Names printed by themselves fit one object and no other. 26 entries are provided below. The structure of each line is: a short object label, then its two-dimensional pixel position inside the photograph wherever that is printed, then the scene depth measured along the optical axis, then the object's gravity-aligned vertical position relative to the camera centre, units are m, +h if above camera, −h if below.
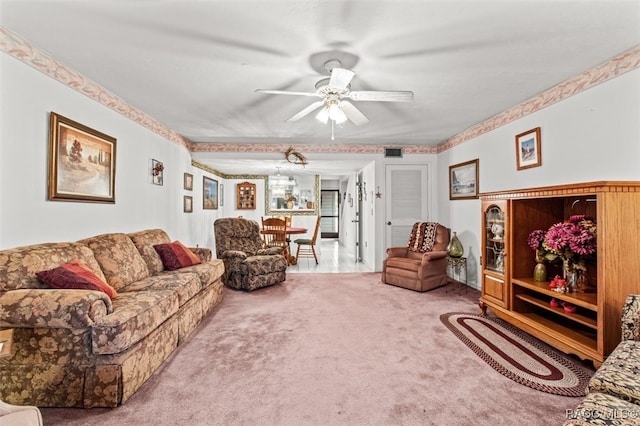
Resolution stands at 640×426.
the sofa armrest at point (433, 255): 4.13 -0.56
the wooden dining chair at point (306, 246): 6.37 -0.81
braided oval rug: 1.97 -1.11
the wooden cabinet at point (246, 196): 8.06 +0.57
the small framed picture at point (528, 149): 3.18 +0.76
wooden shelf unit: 1.99 -0.42
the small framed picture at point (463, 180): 4.37 +0.57
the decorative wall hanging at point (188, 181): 5.07 +0.62
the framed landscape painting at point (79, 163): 2.40 +0.50
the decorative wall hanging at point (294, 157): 5.21 +1.10
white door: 5.43 +0.32
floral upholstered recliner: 4.18 -0.61
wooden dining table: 6.21 -0.77
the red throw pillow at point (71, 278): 1.95 -0.42
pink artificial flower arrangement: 2.28 -0.20
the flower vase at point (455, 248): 4.28 -0.47
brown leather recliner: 4.14 -0.67
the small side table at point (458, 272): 4.19 -0.90
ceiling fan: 2.18 +1.01
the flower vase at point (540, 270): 2.73 -0.50
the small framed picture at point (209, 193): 6.27 +0.52
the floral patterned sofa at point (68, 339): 1.70 -0.74
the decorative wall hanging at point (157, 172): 3.97 +0.62
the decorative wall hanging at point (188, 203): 5.10 +0.23
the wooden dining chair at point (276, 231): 5.88 -0.29
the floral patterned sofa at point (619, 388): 1.14 -0.77
